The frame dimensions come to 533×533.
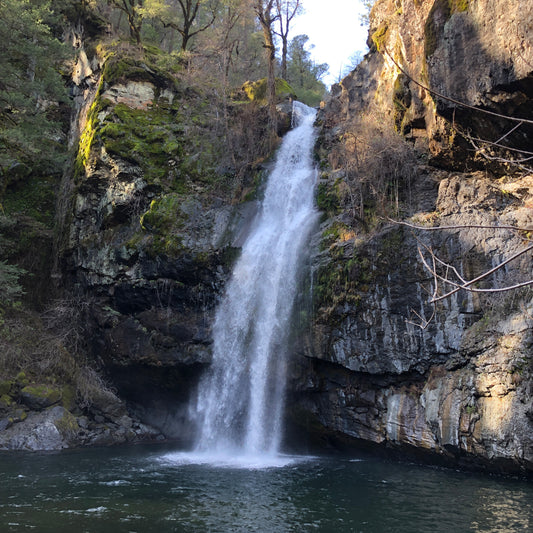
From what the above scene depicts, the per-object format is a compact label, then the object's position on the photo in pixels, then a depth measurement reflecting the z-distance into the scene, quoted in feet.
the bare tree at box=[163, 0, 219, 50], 82.02
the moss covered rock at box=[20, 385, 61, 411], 48.37
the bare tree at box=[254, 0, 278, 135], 67.36
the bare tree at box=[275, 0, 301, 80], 92.57
